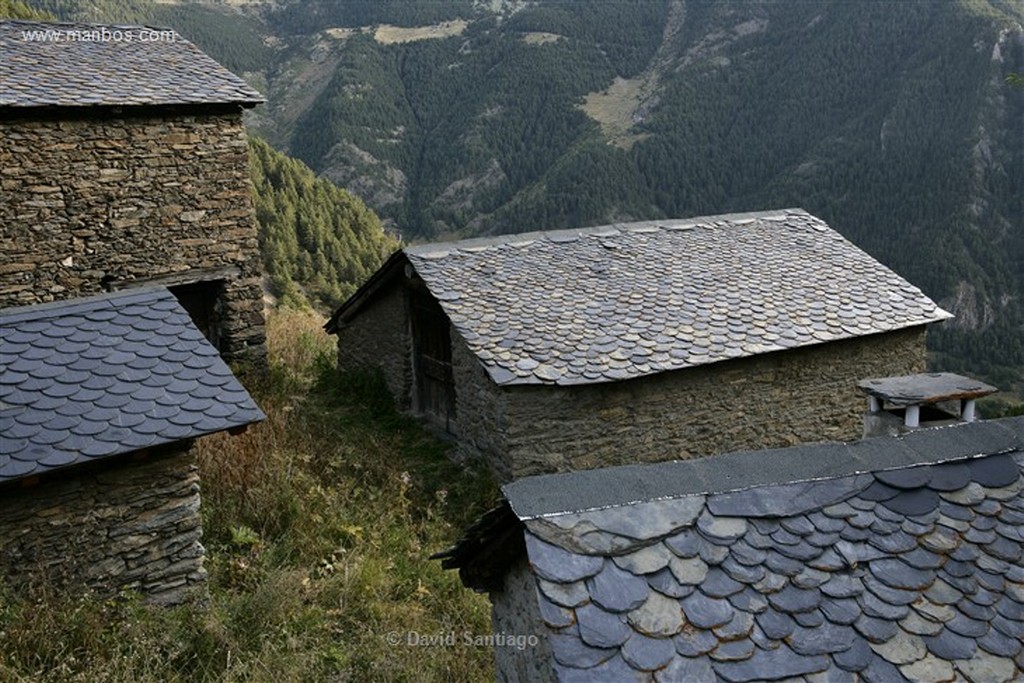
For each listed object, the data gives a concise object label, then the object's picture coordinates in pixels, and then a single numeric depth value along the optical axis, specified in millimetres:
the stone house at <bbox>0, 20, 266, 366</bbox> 8328
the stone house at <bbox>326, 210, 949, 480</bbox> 8852
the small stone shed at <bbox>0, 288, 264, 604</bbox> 4867
